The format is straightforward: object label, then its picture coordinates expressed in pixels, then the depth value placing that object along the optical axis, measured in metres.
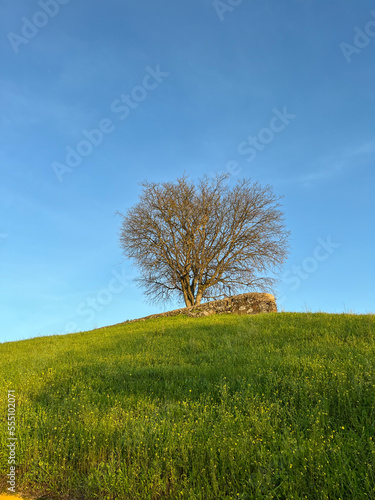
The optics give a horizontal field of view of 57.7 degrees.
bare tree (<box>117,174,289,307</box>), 26.67
